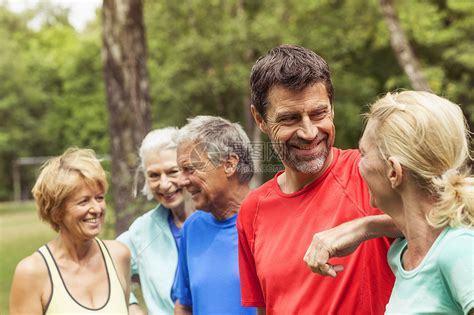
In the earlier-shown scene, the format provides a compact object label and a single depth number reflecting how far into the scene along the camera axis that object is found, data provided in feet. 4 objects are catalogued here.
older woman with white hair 12.03
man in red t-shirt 7.47
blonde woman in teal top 6.11
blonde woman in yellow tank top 10.27
